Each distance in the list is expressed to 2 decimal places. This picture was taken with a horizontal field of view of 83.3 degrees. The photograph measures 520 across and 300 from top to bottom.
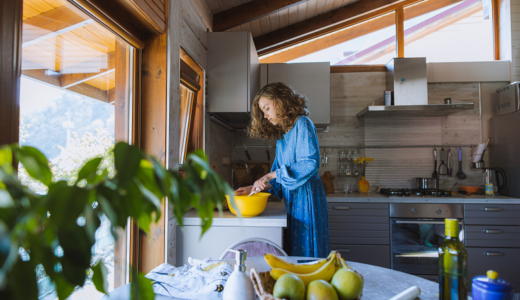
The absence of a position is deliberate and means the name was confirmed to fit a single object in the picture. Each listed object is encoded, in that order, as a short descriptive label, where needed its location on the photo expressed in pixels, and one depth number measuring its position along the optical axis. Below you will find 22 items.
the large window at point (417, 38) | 3.42
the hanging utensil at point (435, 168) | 3.27
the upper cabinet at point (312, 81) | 2.98
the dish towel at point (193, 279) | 0.87
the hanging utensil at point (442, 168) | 3.29
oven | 2.66
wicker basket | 0.66
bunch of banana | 0.72
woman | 1.75
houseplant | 0.20
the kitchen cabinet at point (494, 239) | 2.64
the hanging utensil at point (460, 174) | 3.25
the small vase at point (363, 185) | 3.16
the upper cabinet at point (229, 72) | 2.44
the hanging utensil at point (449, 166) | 3.25
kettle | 2.96
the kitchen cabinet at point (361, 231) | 2.72
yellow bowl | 1.67
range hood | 2.97
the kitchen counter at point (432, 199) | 2.65
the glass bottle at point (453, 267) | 0.68
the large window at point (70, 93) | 0.90
